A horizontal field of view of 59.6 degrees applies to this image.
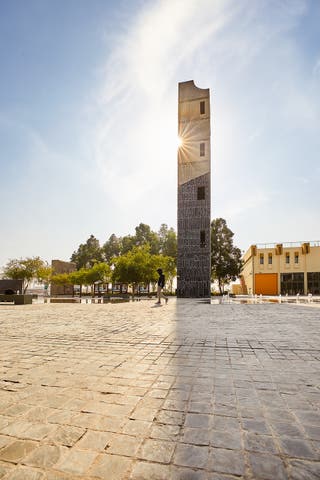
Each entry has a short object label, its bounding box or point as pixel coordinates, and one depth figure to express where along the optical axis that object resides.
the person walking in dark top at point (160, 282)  14.81
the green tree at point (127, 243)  60.13
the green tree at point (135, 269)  35.62
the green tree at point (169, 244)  55.19
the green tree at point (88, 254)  69.69
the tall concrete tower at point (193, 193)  27.03
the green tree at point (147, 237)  57.84
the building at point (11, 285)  19.88
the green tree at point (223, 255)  47.81
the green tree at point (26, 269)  39.88
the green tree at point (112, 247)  67.88
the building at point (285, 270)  44.72
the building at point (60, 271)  47.84
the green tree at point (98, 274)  40.28
